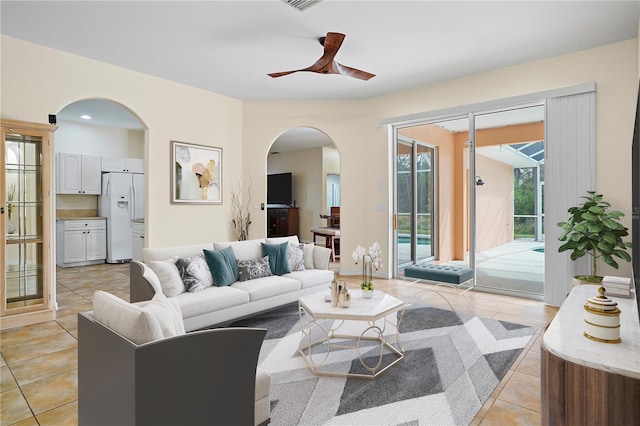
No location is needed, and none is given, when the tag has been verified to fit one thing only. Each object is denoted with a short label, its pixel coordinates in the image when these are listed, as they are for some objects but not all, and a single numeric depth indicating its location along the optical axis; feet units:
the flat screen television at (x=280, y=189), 34.68
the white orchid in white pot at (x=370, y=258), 9.97
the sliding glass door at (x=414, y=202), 19.97
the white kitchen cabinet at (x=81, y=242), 22.03
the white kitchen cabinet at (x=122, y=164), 23.88
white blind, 13.32
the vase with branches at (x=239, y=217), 19.60
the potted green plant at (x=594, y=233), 11.47
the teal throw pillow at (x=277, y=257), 13.51
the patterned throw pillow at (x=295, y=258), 14.03
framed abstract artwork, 17.16
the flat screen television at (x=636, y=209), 6.20
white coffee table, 8.43
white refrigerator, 23.47
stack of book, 8.61
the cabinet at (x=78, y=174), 22.15
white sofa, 10.07
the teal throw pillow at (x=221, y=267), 11.71
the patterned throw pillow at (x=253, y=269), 12.50
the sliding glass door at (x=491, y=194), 15.79
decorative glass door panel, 11.69
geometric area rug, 6.79
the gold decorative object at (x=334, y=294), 9.20
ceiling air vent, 9.93
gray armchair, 4.27
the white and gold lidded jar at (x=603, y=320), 5.45
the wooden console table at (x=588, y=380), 4.51
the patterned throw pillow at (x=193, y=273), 10.99
